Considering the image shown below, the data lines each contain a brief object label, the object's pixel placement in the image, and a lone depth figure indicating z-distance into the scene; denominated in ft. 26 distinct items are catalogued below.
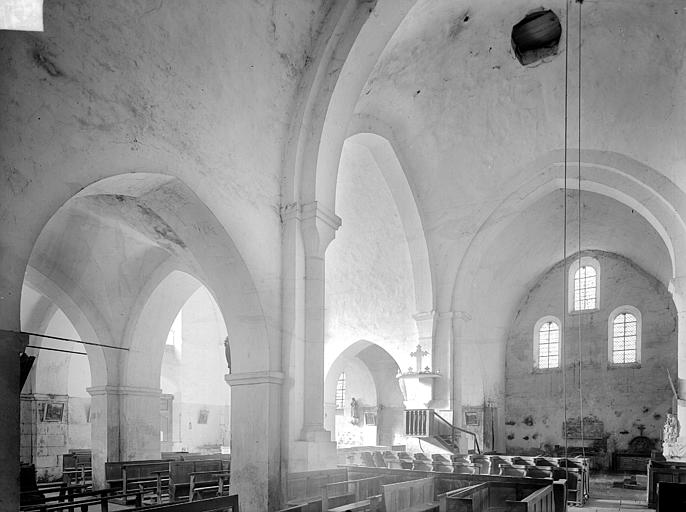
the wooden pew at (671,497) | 20.98
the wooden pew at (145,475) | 34.40
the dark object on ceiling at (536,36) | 36.11
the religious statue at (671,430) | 40.06
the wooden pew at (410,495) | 20.59
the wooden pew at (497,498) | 19.70
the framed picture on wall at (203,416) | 69.62
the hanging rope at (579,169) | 40.49
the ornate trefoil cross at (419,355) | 46.24
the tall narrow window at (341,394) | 77.41
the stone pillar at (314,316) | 27.40
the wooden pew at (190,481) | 31.42
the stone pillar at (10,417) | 16.38
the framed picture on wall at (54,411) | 54.29
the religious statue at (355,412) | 73.51
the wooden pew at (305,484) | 25.53
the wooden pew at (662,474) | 32.99
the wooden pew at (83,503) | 25.54
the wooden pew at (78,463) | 46.21
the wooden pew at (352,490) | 23.24
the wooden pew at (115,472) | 35.88
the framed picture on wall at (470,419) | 52.32
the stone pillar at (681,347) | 38.04
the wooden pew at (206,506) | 17.41
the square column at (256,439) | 25.45
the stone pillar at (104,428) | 40.40
